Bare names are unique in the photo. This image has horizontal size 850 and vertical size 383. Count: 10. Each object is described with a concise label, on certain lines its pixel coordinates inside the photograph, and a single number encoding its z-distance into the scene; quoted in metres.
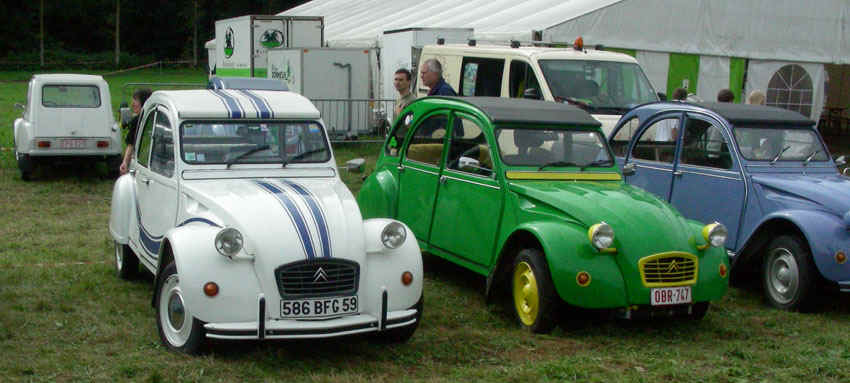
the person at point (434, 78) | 9.40
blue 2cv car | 6.97
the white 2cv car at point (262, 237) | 5.22
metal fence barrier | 19.02
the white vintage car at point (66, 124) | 14.22
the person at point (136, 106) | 10.10
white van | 12.59
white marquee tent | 16.73
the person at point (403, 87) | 9.68
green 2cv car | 6.10
